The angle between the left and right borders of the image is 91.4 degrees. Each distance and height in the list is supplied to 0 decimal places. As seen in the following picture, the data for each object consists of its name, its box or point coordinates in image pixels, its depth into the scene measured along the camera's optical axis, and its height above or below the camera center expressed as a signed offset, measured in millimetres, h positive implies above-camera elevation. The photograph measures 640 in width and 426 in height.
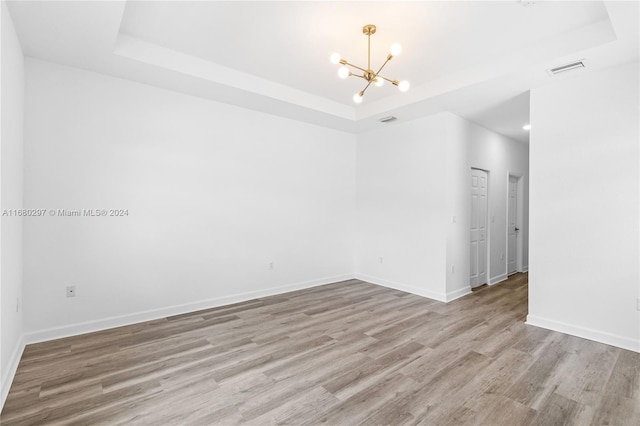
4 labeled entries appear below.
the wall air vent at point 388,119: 4899 +1477
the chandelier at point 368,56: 2619 +1331
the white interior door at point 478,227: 5363 -287
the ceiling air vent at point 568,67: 3054 +1450
